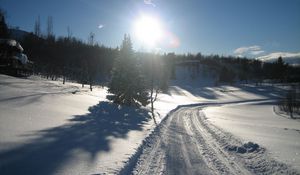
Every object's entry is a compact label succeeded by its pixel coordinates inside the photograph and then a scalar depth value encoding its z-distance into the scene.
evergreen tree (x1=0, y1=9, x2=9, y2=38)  40.71
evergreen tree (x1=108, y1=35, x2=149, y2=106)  22.17
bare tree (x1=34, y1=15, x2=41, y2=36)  77.30
